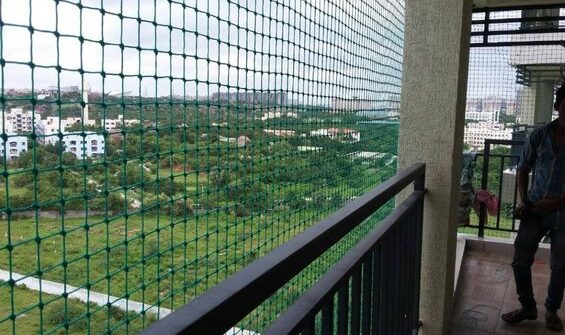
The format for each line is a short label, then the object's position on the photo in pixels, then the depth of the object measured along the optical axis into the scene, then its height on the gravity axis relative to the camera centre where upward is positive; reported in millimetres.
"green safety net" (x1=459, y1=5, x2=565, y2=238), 4793 +296
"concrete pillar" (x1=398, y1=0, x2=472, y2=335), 2428 -37
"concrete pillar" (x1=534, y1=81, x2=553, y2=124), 7691 +143
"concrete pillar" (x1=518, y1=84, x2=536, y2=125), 8055 +142
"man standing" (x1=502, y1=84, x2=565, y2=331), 2729 -529
